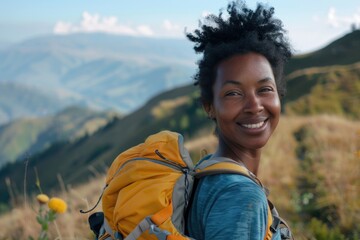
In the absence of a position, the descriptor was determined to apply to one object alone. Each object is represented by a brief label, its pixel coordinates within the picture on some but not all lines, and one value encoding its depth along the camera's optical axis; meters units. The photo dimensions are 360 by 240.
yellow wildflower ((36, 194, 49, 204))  2.42
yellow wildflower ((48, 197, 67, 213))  2.18
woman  1.77
